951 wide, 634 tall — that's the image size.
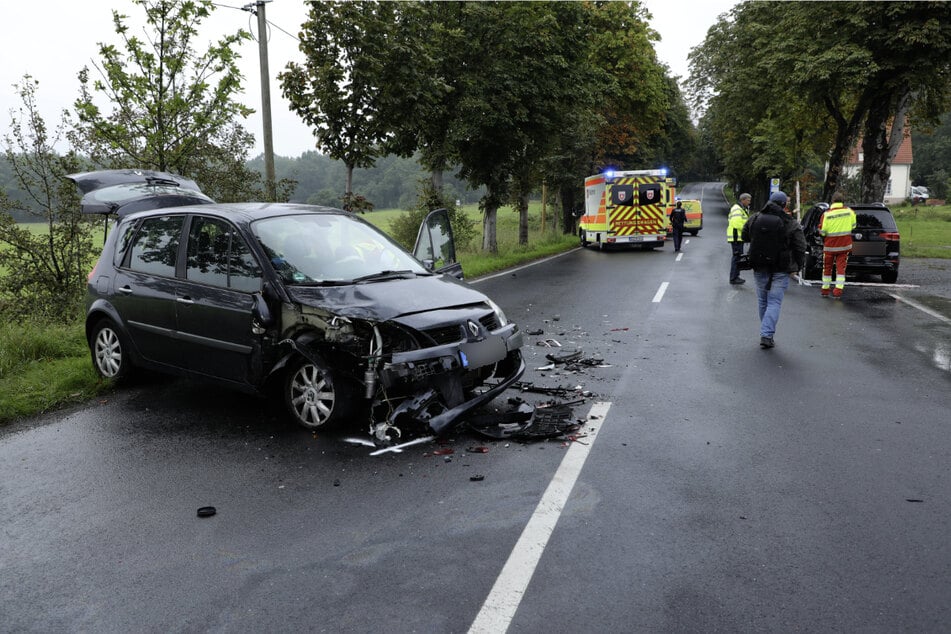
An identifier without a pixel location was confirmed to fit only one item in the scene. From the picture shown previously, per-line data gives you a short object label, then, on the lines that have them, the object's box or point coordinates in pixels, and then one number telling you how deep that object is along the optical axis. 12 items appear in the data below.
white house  77.69
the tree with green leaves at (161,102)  10.57
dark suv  15.14
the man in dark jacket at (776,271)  8.73
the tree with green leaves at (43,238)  10.98
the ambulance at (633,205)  25.34
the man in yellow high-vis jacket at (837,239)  13.51
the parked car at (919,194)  68.41
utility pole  16.14
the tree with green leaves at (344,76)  13.51
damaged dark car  5.16
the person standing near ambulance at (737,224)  16.58
